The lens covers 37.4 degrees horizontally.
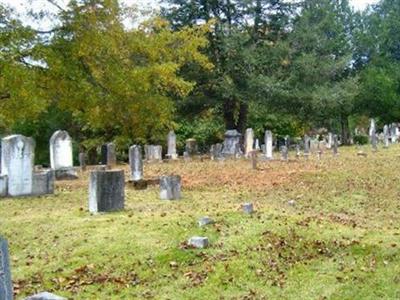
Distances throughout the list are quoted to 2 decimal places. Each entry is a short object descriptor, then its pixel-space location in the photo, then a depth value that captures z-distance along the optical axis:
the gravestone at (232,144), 32.38
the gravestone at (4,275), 4.66
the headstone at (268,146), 29.52
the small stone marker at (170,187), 14.63
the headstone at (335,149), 31.44
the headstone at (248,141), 31.98
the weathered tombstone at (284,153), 27.73
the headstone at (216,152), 31.29
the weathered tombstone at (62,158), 22.73
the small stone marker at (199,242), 9.39
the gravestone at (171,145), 34.52
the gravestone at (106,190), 12.49
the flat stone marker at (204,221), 10.56
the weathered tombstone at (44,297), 4.40
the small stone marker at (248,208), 11.59
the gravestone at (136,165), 18.81
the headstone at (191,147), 36.06
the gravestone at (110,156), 27.27
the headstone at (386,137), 36.35
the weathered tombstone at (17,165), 16.94
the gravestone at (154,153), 33.38
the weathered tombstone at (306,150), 30.65
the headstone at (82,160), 28.09
